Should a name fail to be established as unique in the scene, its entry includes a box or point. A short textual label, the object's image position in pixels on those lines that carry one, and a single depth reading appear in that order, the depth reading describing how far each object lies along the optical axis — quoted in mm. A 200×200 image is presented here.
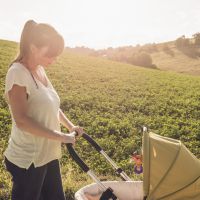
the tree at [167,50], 55306
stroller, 3557
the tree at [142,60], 47188
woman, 3148
